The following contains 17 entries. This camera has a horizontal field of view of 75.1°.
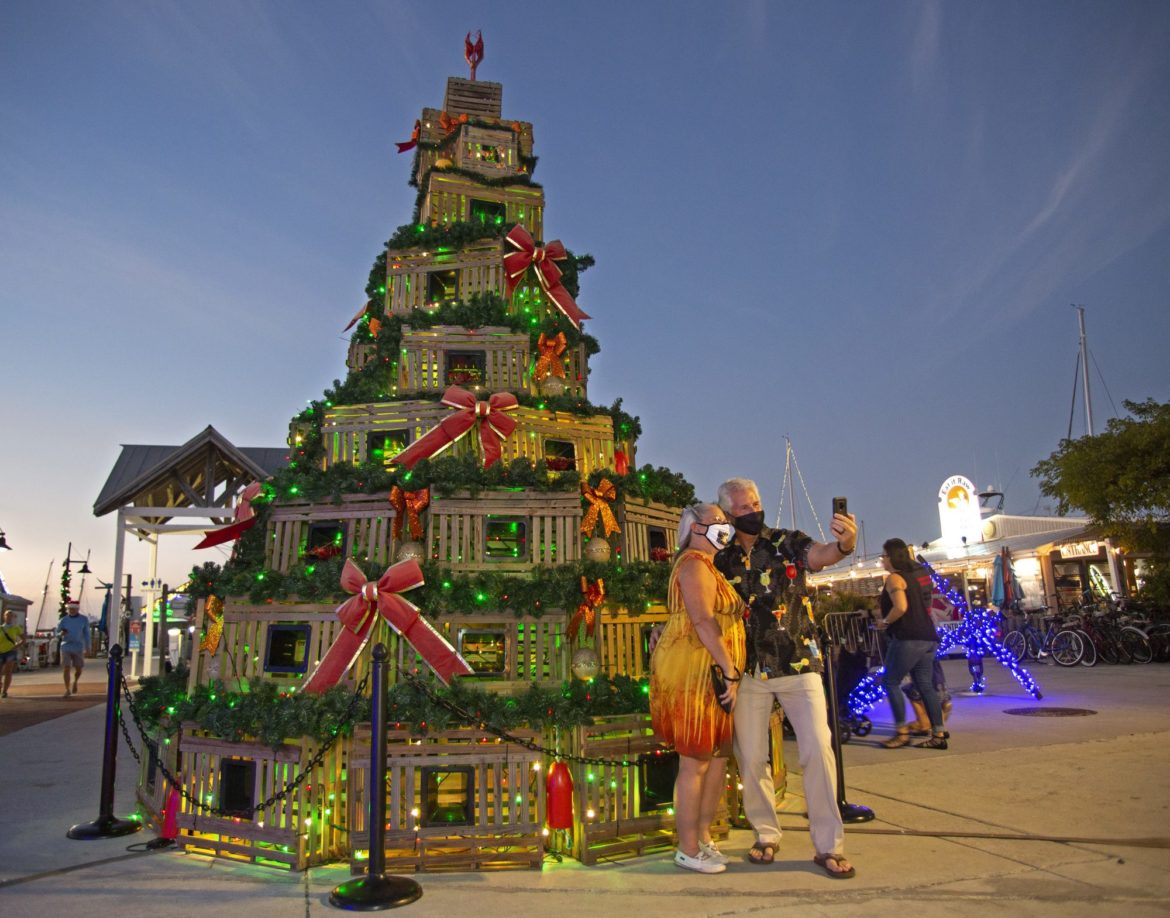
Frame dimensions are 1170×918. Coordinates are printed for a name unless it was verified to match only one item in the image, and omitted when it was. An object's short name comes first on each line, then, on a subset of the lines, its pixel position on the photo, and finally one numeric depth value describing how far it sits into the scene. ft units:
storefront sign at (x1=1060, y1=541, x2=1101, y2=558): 84.07
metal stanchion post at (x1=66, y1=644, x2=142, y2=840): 18.88
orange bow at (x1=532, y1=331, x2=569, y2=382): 25.48
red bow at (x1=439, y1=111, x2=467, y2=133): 32.90
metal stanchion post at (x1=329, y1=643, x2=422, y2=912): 13.73
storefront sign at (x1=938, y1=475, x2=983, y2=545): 117.91
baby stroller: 29.91
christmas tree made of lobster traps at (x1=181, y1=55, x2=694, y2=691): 18.53
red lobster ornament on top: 36.50
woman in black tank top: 26.94
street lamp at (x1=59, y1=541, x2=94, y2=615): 120.22
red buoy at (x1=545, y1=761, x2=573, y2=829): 16.55
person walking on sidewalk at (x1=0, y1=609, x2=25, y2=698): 51.01
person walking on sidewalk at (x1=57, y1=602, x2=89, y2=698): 54.24
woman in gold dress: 14.79
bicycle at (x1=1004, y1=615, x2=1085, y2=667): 56.80
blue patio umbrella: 52.54
